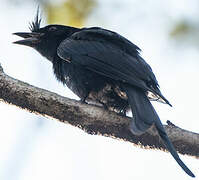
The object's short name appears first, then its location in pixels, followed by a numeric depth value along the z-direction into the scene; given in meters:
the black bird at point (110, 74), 7.12
